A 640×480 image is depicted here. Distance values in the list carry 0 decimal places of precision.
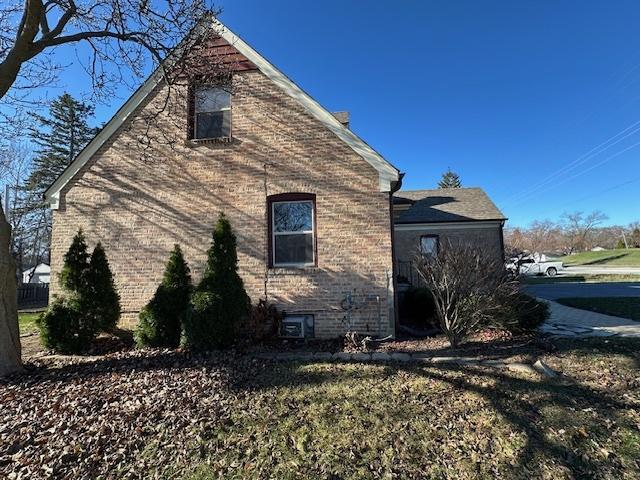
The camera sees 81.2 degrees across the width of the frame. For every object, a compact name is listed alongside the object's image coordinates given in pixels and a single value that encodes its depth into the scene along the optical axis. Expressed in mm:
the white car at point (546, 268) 35625
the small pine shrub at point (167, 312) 7250
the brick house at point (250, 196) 8078
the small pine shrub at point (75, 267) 7496
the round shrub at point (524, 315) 7453
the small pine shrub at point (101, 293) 7543
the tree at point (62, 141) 34750
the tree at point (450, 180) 53000
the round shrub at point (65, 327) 7129
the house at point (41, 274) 45531
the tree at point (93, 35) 6176
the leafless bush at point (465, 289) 6789
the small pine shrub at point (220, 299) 6770
